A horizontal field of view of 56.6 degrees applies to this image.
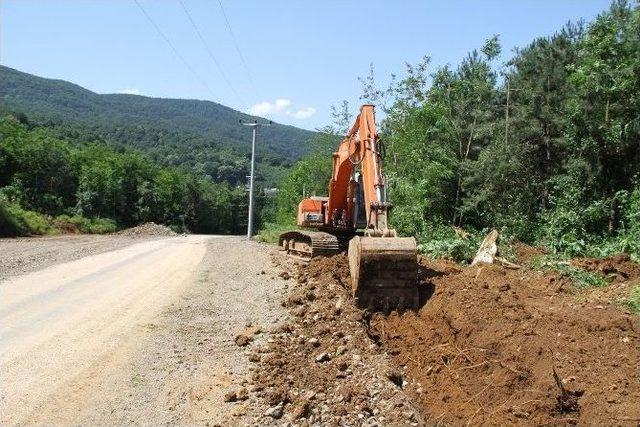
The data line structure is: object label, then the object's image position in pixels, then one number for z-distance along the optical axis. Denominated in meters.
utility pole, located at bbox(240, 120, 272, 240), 37.59
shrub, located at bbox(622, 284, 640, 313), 8.06
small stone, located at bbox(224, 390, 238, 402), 5.73
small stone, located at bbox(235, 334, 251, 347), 7.54
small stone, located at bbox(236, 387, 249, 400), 5.77
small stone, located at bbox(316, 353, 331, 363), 6.71
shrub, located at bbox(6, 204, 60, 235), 29.02
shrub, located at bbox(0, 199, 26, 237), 27.12
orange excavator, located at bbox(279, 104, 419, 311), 8.36
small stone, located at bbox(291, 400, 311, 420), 5.33
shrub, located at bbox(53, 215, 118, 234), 36.87
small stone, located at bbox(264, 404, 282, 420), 5.39
